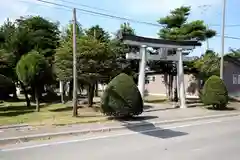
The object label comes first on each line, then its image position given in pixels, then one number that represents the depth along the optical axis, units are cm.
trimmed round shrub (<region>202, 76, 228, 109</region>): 2077
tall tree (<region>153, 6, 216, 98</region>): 2812
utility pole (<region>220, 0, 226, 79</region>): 2320
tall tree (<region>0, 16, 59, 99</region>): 2512
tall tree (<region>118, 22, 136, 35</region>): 2939
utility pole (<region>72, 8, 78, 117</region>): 1614
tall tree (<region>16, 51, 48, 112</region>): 1995
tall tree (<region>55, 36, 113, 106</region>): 1936
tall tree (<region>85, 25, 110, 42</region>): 2258
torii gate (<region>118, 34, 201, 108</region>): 2072
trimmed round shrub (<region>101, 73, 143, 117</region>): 1487
